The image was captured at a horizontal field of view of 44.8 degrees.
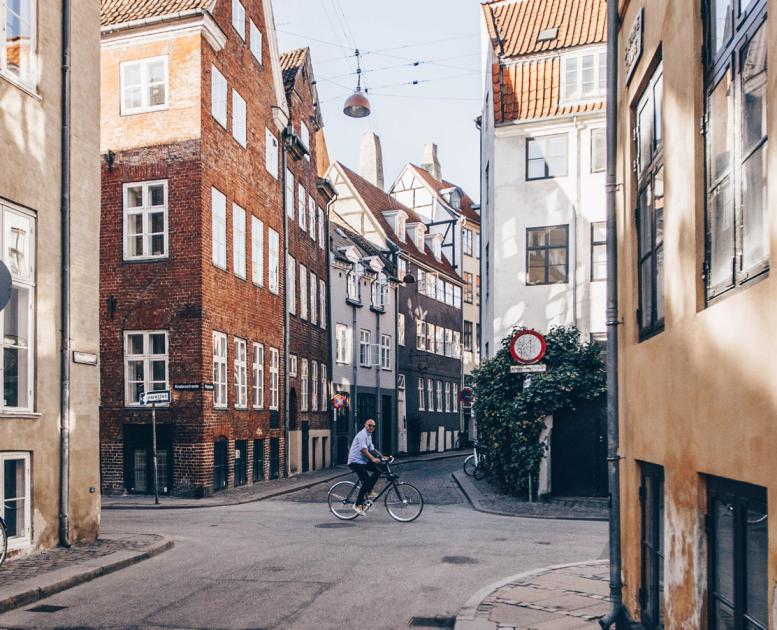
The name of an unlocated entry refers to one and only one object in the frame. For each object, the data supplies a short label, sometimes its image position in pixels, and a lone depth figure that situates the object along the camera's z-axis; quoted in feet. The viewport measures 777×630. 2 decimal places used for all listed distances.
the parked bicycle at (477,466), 88.02
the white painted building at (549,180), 78.89
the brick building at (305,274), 102.17
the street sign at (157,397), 65.31
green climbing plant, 65.16
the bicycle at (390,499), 54.19
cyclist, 53.67
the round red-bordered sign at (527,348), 46.60
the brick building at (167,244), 74.38
